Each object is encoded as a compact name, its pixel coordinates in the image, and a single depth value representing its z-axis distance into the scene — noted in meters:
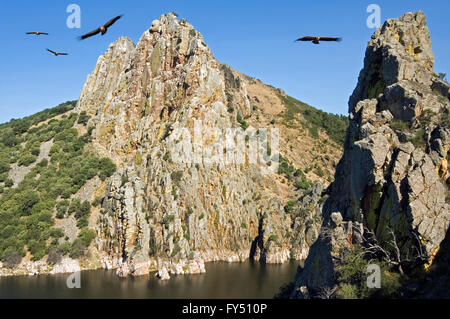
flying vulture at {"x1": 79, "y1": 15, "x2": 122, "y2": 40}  17.45
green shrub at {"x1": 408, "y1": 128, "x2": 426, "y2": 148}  32.56
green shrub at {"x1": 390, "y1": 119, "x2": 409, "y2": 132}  34.66
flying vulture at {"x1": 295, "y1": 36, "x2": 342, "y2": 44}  21.69
